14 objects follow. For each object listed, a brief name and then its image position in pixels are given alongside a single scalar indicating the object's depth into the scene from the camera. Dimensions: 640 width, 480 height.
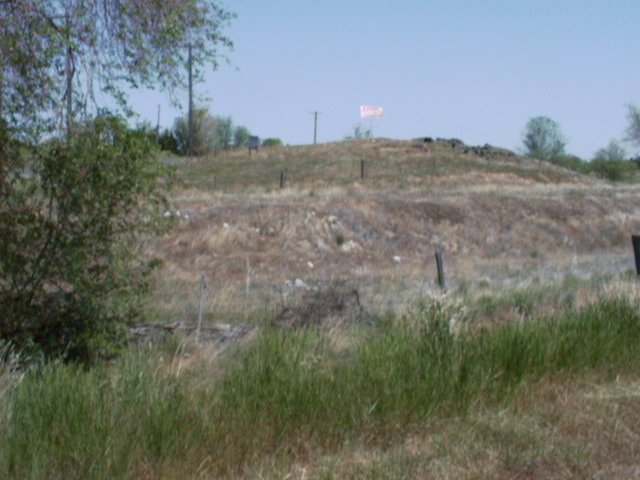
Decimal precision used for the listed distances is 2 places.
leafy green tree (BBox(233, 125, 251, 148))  110.68
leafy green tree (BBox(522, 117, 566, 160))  110.81
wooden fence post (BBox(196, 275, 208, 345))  12.36
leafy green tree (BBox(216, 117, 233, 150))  96.62
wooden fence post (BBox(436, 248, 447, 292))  17.56
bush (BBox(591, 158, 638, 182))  80.88
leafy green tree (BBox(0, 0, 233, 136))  11.96
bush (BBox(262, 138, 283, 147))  132.61
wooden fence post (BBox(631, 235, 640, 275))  19.74
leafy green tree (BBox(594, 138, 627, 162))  101.50
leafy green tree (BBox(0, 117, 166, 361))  12.18
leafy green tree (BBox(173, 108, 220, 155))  60.58
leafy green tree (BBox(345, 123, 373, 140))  107.91
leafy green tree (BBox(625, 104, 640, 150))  85.25
